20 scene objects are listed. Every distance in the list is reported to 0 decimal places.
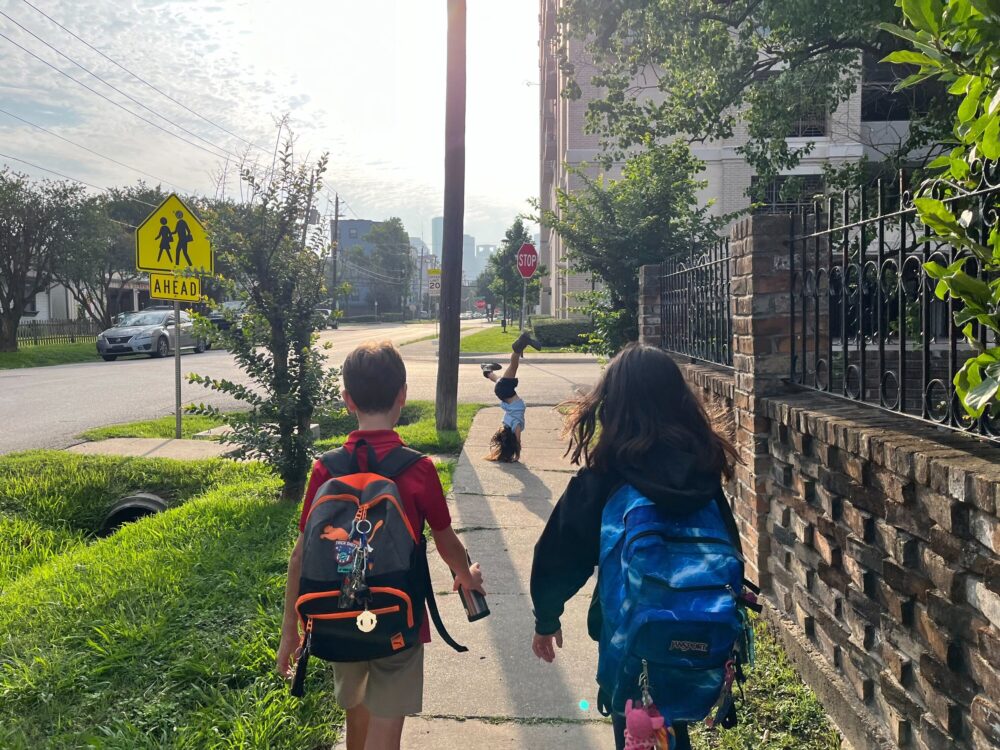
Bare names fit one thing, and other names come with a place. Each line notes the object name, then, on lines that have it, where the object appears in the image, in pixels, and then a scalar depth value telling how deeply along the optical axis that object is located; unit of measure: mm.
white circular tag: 2232
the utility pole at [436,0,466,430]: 9484
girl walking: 2092
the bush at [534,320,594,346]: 26594
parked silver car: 26125
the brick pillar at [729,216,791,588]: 3879
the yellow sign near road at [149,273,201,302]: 9867
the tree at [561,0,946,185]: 8797
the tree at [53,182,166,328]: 29328
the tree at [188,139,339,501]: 6012
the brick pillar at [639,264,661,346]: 7480
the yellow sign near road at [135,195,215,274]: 9484
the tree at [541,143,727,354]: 10055
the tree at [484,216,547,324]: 48125
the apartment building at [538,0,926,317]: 22750
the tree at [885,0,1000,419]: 1652
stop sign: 23453
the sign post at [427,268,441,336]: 24656
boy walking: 2451
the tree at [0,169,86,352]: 26625
